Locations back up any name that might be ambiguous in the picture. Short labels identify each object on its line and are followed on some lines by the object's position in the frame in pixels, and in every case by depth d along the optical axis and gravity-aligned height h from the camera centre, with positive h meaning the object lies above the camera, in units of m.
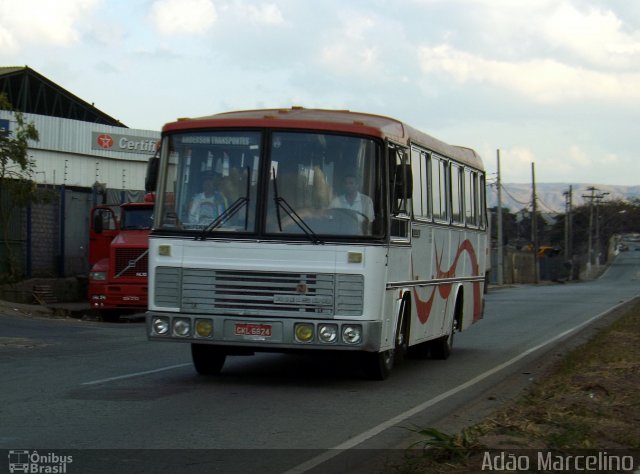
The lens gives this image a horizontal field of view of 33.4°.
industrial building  49.31 +6.69
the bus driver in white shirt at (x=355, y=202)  11.35 +0.78
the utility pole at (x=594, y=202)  120.50 +9.00
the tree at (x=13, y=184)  27.31 +2.36
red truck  24.30 +0.19
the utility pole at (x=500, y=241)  63.25 +2.00
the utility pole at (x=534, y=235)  82.25 +3.09
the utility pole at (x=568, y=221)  109.38 +5.83
